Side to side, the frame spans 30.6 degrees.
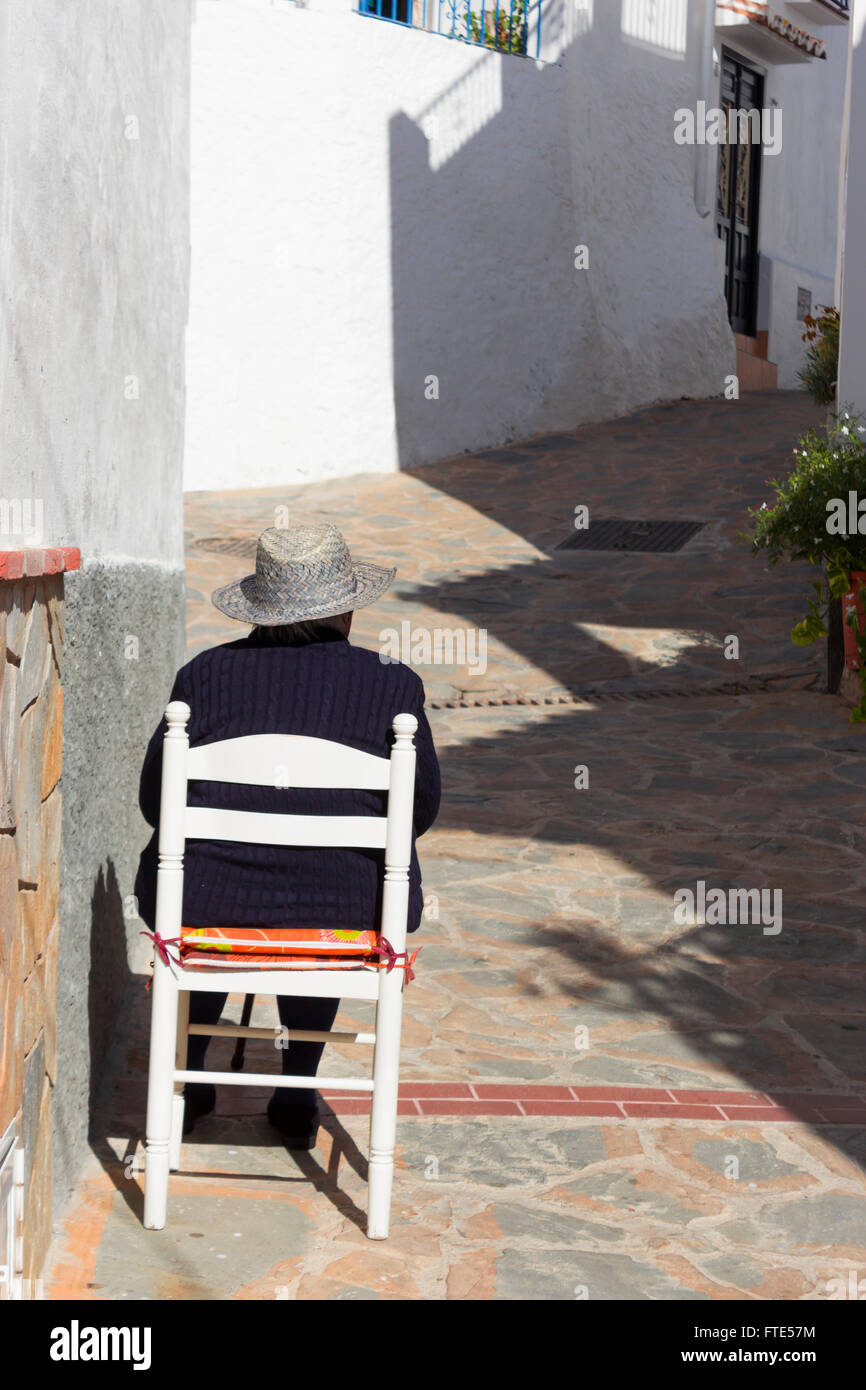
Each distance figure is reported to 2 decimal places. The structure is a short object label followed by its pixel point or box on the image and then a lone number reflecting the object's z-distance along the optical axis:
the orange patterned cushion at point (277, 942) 3.36
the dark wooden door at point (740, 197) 19.64
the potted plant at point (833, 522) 8.82
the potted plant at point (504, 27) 16.41
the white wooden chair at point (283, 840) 3.32
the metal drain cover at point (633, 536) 12.59
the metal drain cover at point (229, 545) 11.98
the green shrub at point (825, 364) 11.64
